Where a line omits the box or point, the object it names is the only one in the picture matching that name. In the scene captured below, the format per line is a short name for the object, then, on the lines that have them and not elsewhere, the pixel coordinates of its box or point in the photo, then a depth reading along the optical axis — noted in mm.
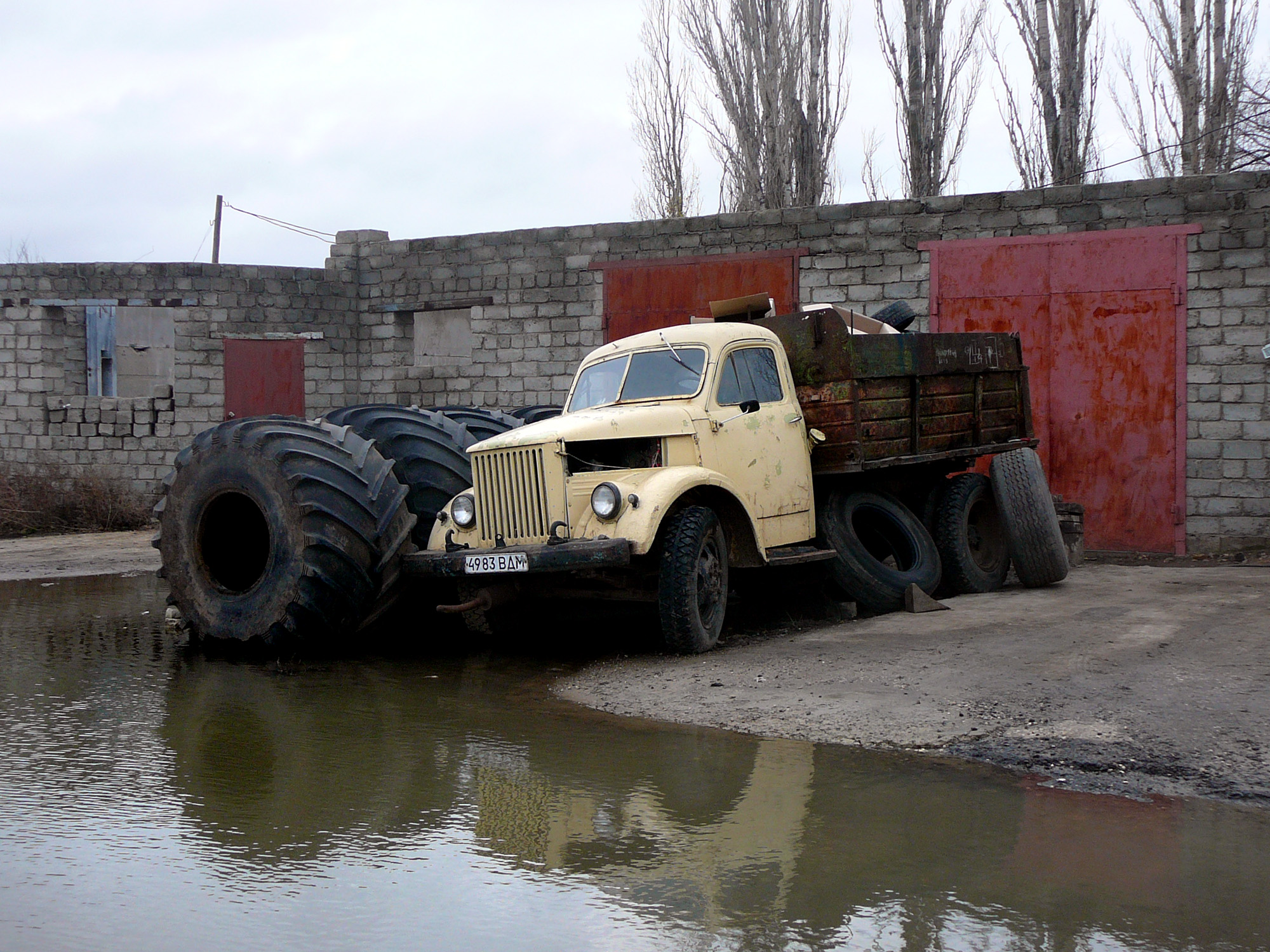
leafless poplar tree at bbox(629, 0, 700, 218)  27016
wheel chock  8539
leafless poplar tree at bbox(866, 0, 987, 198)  21625
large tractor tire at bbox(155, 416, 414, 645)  6938
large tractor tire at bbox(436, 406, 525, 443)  9633
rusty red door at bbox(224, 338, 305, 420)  16516
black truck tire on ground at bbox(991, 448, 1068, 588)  9727
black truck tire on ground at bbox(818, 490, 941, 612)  8539
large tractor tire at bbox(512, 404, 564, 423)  10359
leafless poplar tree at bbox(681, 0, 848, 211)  22422
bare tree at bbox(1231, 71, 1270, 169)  17109
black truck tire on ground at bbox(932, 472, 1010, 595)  9625
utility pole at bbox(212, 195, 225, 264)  36562
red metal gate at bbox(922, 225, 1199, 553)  12266
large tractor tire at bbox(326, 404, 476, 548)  8312
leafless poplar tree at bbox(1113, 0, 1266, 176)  20766
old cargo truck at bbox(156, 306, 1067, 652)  6996
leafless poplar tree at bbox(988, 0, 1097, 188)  20953
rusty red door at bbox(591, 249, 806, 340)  13867
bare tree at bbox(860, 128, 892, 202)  23312
